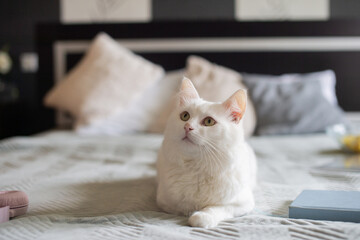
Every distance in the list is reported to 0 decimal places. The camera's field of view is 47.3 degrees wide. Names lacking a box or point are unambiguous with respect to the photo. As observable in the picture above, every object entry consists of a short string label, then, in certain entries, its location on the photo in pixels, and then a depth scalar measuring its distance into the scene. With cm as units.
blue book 97
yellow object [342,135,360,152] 192
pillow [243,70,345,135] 247
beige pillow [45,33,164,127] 262
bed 93
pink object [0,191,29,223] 101
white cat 96
